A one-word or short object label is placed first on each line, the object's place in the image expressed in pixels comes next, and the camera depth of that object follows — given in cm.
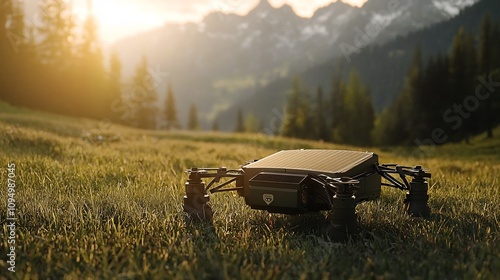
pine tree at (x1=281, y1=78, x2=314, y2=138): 8262
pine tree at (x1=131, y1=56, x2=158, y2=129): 8144
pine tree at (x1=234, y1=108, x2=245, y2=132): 13275
